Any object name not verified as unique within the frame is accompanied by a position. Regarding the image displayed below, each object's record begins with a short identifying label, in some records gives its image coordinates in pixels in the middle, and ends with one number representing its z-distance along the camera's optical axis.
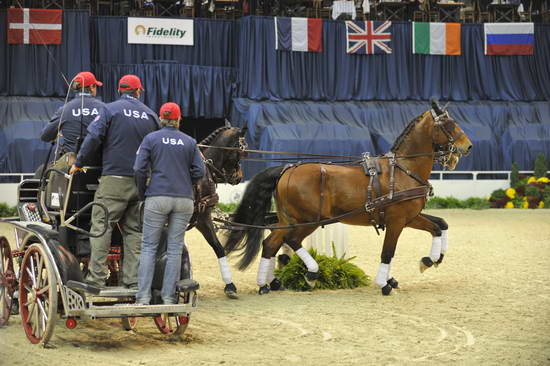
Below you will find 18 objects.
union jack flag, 27.80
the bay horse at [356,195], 9.70
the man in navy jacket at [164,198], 6.53
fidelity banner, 26.25
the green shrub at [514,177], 25.16
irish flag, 28.14
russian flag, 28.55
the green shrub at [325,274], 10.09
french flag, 27.20
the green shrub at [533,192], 23.97
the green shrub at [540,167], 25.72
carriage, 6.35
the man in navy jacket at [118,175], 6.64
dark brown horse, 9.38
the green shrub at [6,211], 20.38
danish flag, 25.16
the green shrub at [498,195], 24.16
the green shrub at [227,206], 21.47
